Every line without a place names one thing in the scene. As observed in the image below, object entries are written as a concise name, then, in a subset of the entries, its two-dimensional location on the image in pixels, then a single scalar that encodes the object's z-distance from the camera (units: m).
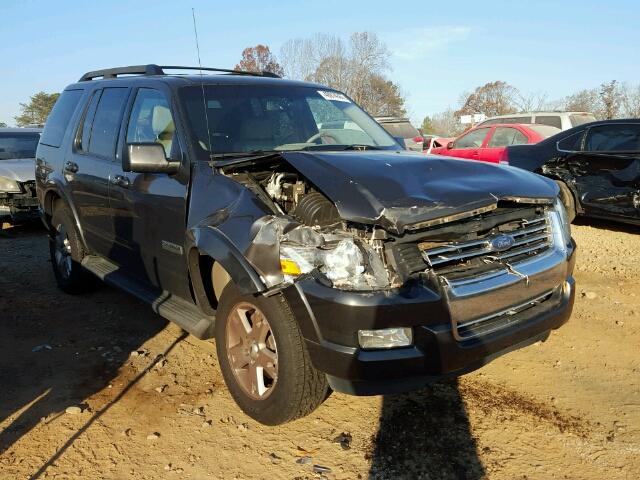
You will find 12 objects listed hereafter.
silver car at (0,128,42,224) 8.47
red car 11.62
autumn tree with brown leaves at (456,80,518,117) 45.38
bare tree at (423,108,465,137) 49.51
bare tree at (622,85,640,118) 26.81
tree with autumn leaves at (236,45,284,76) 35.91
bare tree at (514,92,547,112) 35.72
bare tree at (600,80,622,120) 26.61
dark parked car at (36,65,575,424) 2.60
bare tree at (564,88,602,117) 31.85
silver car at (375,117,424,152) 15.98
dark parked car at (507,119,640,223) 7.14
